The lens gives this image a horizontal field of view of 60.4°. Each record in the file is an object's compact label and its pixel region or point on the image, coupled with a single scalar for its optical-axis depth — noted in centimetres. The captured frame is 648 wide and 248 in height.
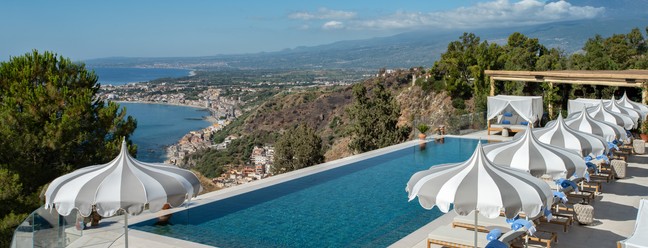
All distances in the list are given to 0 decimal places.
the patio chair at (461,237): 735
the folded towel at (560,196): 870
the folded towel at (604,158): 1216
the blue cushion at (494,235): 689
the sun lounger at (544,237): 770
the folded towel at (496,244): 662
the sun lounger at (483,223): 809
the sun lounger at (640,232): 493
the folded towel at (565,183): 961
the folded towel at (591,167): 1142
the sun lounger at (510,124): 2081
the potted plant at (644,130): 1861
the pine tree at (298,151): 1906
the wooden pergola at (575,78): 1925
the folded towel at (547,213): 784
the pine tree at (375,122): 2168
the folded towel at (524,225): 720
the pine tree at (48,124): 1196
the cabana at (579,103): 1888
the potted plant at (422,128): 2041
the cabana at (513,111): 1997
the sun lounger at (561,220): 867
